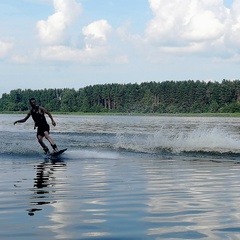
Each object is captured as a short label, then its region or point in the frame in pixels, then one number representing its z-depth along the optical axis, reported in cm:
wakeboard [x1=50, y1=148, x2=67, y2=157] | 1895
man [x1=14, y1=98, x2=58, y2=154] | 1953
